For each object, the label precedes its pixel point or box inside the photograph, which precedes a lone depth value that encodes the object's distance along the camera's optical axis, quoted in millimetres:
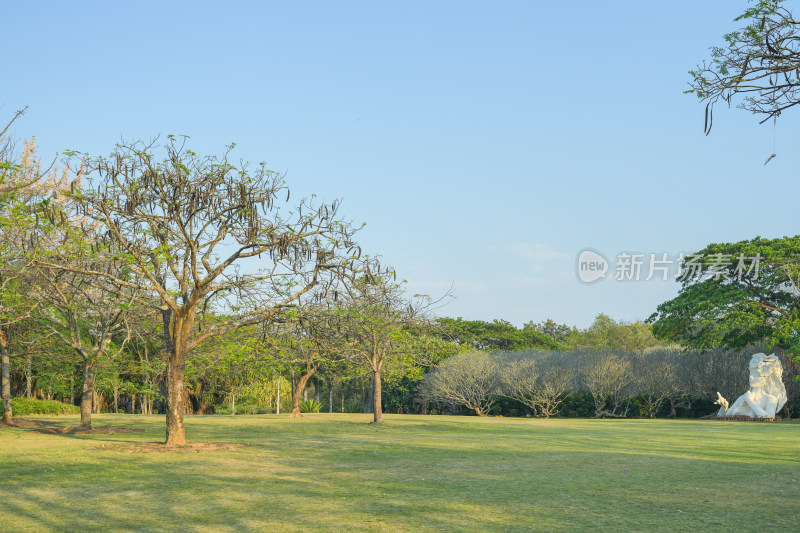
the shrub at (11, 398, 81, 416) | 29609
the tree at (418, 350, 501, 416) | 37281
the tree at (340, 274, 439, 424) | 23312
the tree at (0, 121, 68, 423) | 14172
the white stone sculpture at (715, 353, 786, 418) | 30234
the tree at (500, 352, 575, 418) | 35625
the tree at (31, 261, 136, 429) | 18516
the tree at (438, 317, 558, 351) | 59781
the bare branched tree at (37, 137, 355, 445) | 14117
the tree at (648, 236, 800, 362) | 30422
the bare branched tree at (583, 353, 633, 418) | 35000
